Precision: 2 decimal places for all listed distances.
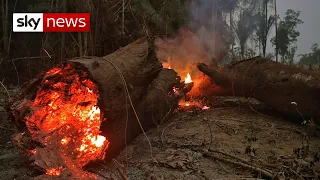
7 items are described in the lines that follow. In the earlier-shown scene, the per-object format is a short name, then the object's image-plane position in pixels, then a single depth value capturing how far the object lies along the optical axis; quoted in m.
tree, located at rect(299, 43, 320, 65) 33.38
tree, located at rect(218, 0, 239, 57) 18.22
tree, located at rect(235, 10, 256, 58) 20.69
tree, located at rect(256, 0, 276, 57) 19.38
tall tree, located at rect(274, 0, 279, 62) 19.62
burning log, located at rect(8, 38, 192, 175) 3.71
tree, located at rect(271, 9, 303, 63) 25.77
